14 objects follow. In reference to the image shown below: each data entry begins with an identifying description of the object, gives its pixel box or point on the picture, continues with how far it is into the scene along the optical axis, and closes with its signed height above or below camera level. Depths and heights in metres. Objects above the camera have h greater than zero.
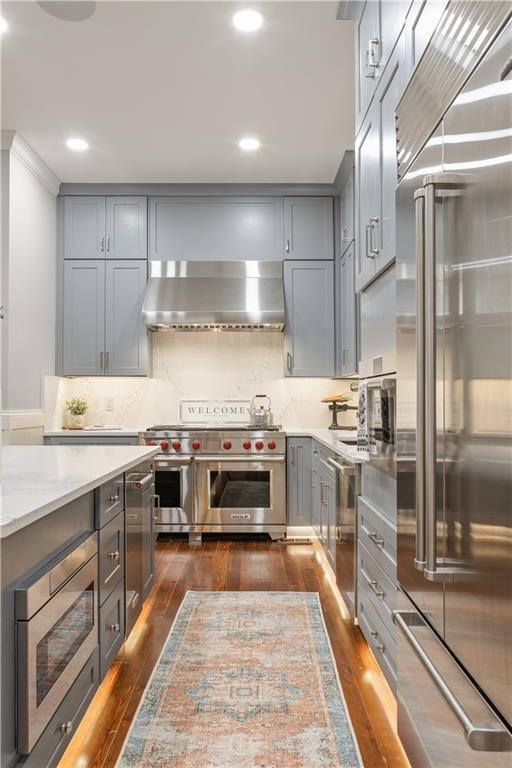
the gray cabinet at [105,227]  4.92 +1.49
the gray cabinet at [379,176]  2.01 +0.91
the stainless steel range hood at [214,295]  4.75 +0.89
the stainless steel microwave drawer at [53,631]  1.36 -0.65
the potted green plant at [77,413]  4.93 -0.12
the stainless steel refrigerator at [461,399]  0.94 +0.00
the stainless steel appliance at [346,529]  2.73 -0.65
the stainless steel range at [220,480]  4.59 -0.65
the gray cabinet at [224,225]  4.94 +1.52
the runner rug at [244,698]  1.85 -1.15
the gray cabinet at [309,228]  4.94 +1.49
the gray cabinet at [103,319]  4.89 +0.69
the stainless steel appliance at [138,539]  2.51 -0.66
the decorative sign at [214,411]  5.16 -0.10
